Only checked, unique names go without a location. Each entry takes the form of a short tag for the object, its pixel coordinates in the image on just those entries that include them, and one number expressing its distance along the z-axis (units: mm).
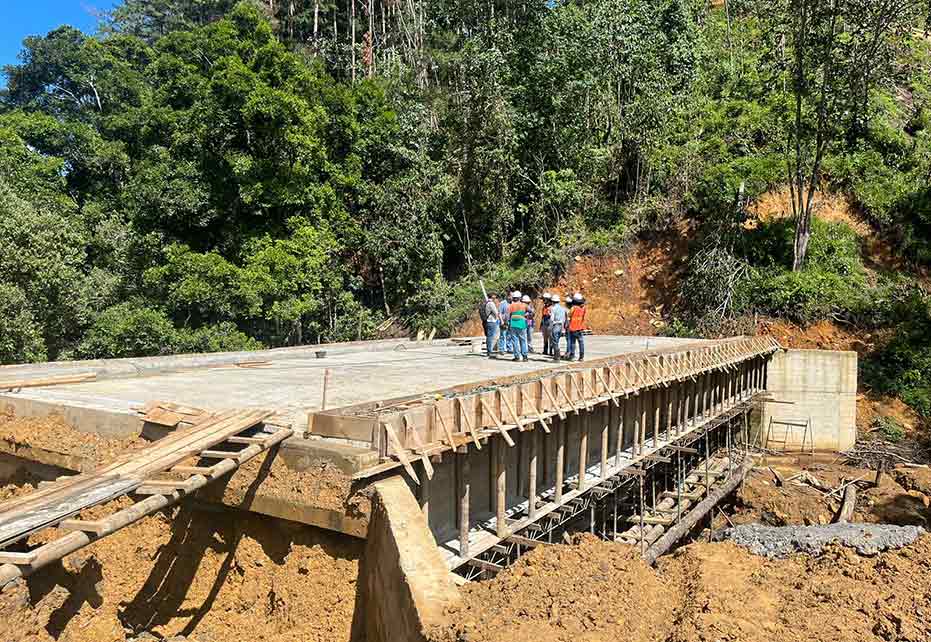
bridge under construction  5898
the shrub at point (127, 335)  23656
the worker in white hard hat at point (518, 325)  15688
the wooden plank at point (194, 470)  6527
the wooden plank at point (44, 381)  10633
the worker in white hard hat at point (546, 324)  16719
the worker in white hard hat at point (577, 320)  14492
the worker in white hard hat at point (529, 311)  16603
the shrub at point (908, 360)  22706
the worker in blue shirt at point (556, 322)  15664
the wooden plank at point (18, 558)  4621
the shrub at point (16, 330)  20125
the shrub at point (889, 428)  22078
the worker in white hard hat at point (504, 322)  17578
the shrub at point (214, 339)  24359
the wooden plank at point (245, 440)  7486
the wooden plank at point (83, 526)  5145
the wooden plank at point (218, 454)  7008
